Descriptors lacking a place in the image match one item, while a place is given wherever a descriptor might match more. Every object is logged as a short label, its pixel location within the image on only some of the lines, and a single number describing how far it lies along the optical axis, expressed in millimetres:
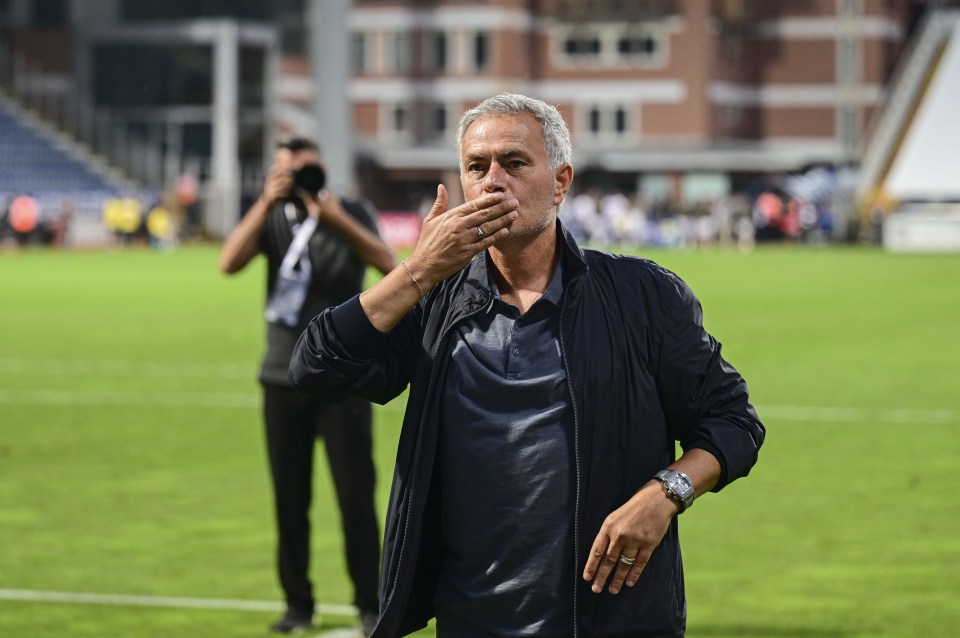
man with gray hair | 8586
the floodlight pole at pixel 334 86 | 59625
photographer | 16094
